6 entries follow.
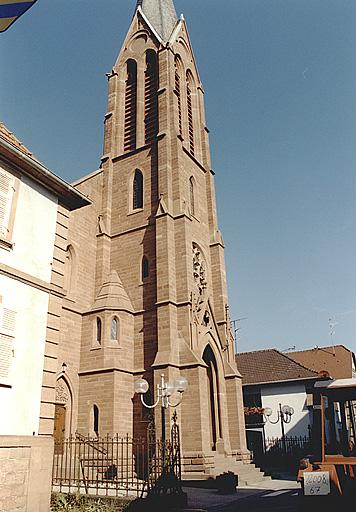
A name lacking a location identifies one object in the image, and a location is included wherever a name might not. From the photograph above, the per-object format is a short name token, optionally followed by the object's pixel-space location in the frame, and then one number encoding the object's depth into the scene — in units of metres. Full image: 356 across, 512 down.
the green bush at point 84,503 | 10.57
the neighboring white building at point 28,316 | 9.62
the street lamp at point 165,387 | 13.99
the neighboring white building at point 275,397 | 31.08
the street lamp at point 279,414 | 25.82
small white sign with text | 8.47
